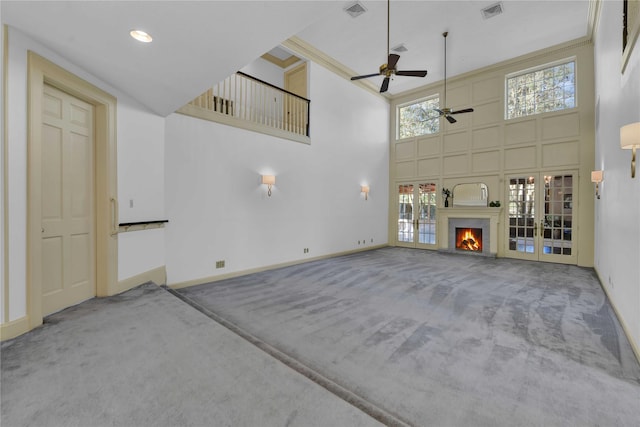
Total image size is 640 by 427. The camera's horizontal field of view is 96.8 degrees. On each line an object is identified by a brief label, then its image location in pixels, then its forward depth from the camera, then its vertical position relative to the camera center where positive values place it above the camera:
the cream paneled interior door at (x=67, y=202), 2.84 +0.10
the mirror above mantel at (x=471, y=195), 7.63 +0.44
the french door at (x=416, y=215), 8.48 -0.13
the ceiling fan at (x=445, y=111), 6.05 +2.16
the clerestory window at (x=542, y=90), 6.56 +2.93
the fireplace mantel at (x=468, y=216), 7.26 -0.16
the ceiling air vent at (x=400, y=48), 6.43 +3.74
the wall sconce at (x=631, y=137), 2.22 +0.59
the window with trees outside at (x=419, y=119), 8.50 +2.88
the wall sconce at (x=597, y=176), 4.62 +0.58
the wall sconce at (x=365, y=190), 8.09 +0.59
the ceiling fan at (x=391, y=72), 4.07 +2.14
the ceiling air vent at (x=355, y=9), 5.12 +3.72
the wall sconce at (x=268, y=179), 5.40 +0.60
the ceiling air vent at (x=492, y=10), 5.20 +3.75
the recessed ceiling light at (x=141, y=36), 2.21 +1.39
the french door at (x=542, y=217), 6.44 -0.15
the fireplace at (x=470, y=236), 7.38 -0.68
